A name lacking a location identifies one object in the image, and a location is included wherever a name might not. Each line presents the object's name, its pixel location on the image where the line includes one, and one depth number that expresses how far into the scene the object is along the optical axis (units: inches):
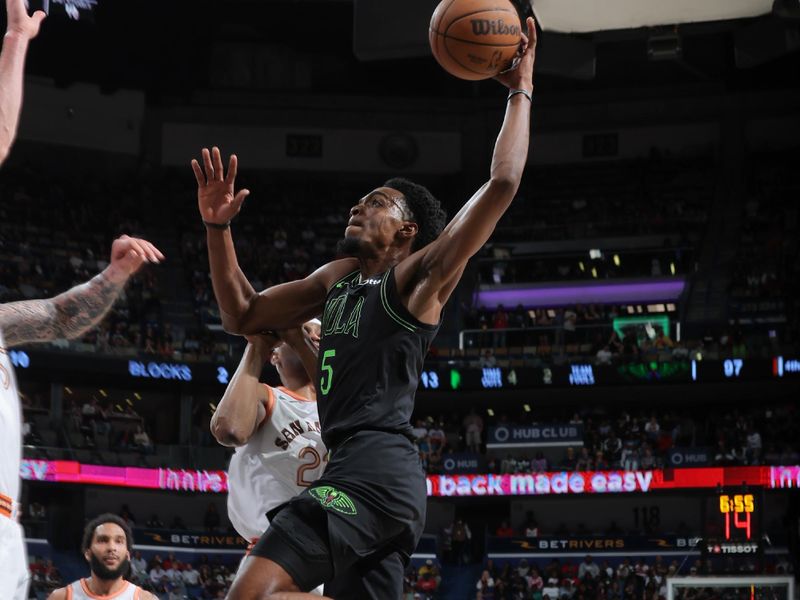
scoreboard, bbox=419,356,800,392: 1058.1
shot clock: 637.9
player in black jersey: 156.9
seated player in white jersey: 268.5
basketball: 189.2
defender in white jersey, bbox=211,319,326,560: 230.7
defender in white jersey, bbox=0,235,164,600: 141.3
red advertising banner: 991.0
